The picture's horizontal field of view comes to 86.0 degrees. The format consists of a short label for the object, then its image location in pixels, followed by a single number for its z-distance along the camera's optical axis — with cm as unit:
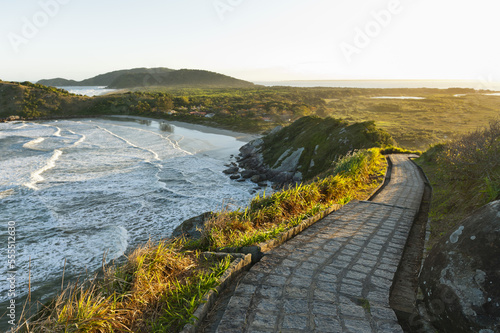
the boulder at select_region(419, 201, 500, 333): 232
